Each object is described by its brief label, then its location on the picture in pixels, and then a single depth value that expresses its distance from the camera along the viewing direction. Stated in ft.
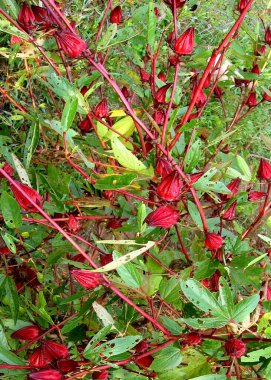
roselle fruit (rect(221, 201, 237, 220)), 2.81
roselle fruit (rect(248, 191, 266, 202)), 3.05
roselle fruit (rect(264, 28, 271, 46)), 3.22
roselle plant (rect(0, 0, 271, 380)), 2.30
